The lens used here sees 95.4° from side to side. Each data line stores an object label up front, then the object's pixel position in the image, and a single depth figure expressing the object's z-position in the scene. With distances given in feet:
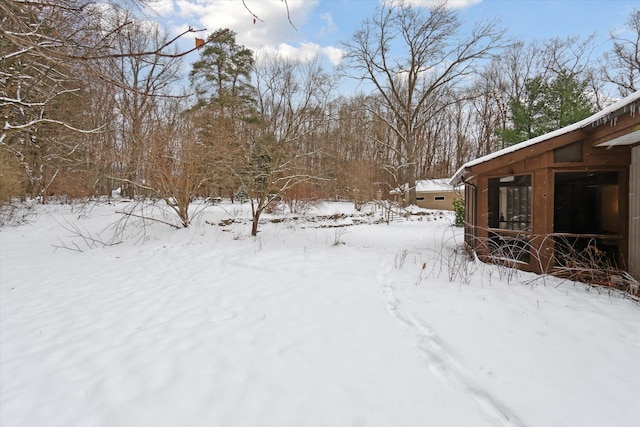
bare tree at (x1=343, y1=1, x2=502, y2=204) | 61.98
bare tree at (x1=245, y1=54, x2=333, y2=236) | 28.27
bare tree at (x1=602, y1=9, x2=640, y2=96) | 57.67
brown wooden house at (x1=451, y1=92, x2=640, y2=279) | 14.21
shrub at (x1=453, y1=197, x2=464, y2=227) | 44.52
